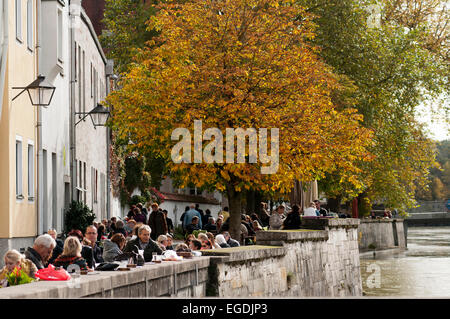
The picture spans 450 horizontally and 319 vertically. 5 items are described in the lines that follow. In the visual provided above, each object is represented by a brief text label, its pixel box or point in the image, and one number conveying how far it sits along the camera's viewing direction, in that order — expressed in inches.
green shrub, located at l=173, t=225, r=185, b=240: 1277.4
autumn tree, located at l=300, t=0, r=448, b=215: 1369.3
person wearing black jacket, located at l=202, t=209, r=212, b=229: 1294.8
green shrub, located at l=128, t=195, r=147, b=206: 1534.8
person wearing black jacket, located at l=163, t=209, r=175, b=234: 1144.9
